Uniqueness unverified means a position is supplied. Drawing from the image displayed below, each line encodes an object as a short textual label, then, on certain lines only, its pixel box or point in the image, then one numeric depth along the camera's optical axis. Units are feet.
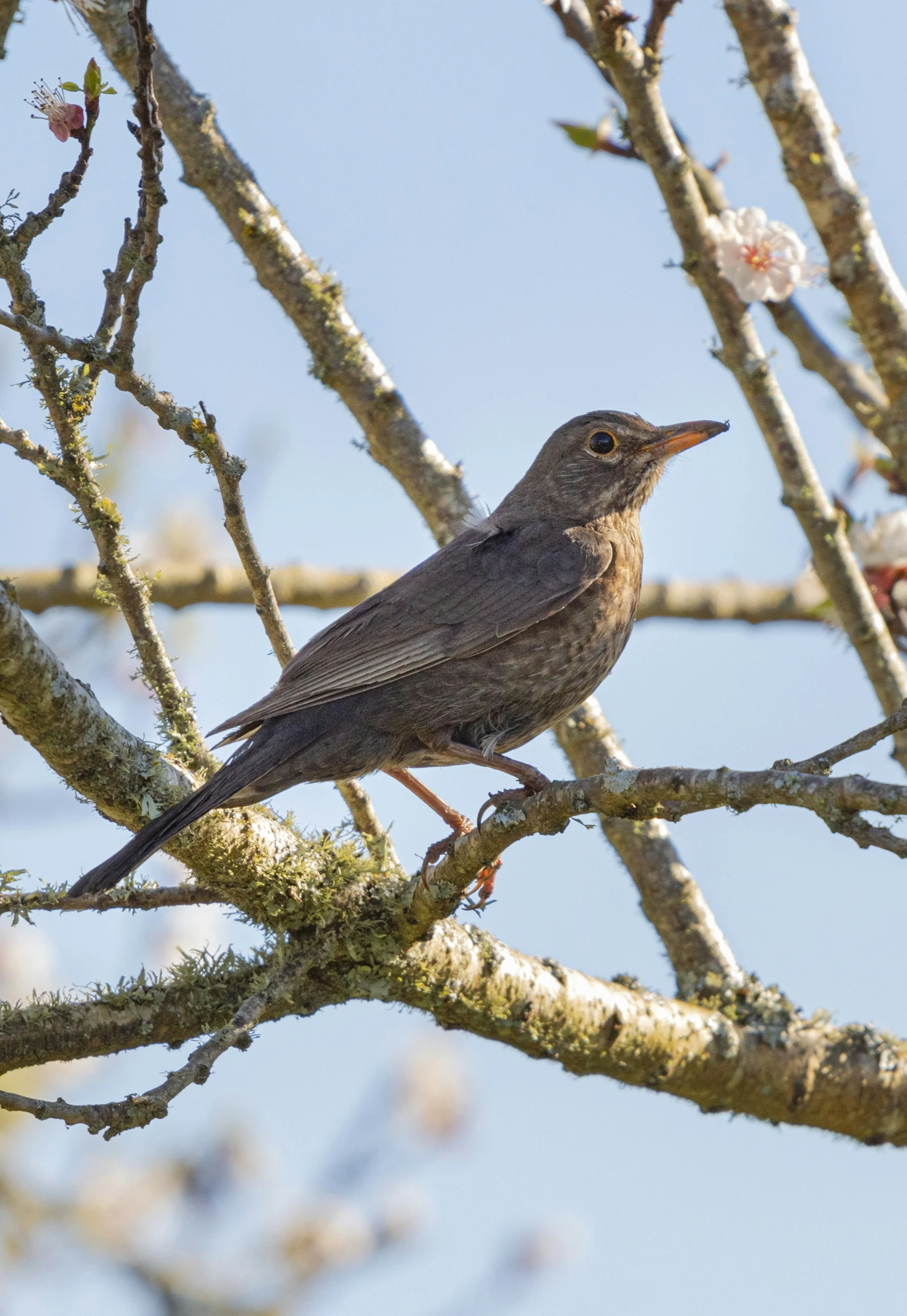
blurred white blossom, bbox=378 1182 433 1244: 34.91
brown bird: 27.22
